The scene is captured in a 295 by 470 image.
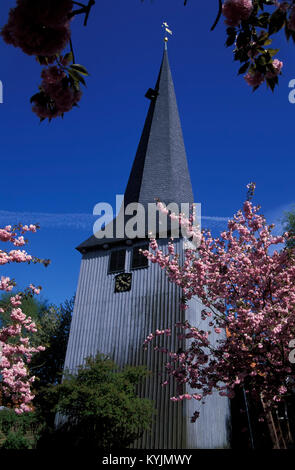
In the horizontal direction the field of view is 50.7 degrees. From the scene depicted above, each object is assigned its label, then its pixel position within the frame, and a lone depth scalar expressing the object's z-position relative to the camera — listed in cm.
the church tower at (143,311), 1288
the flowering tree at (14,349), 762
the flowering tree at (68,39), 189
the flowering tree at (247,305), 656
